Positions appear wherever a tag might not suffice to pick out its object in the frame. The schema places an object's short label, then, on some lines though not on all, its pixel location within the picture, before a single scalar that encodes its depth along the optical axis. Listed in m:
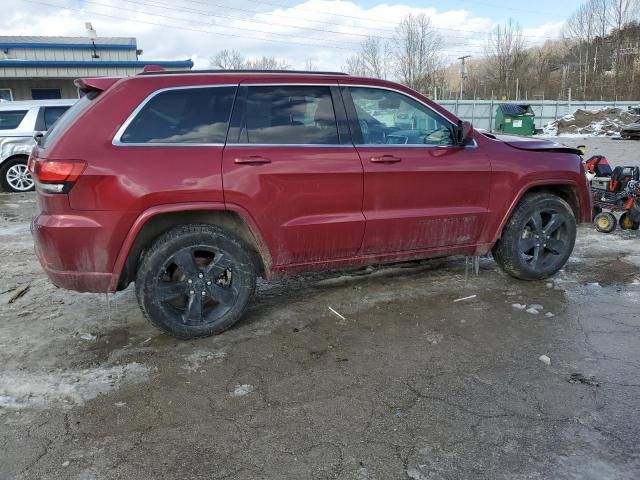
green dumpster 28.33
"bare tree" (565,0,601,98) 58.79
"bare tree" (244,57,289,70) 58.75
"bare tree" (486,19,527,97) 56.31
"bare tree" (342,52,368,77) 45.55
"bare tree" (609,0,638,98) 54.40
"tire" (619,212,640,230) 7.10
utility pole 50.83
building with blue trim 24.30
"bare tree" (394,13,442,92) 42.84
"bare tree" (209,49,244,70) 58.62
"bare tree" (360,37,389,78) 45.19
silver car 10.65
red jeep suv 3.56
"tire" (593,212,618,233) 7.09
